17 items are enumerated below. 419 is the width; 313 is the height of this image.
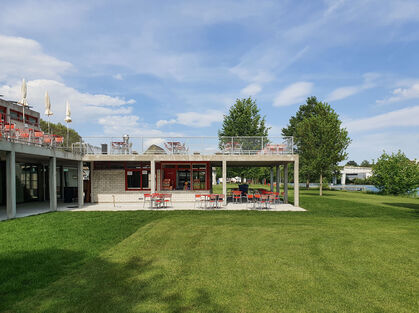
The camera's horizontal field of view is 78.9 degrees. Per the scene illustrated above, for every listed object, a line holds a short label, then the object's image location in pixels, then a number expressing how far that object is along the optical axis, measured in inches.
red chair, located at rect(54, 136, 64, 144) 563.2
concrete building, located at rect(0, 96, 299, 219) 641.0
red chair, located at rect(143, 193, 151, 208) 665.0
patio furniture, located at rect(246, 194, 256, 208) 593.5
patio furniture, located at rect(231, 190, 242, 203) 647.6
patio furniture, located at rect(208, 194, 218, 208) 614.8
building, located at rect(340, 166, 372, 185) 2608.3
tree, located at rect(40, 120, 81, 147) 1903.3
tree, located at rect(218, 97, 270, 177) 1175.0
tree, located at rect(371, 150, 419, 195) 1242.0
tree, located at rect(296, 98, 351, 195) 1059.7
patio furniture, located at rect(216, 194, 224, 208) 614.1
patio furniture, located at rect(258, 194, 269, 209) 570.6
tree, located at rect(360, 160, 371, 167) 5228.3
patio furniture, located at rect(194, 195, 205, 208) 650.7
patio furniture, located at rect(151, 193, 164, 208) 588.9
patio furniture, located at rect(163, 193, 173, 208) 621.3
